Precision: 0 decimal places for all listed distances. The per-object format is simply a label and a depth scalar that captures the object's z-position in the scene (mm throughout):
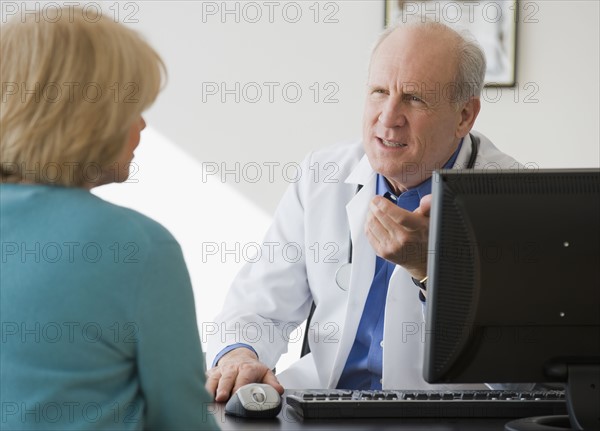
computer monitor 2037
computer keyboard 2193
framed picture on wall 4081
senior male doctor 2686
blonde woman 1863
